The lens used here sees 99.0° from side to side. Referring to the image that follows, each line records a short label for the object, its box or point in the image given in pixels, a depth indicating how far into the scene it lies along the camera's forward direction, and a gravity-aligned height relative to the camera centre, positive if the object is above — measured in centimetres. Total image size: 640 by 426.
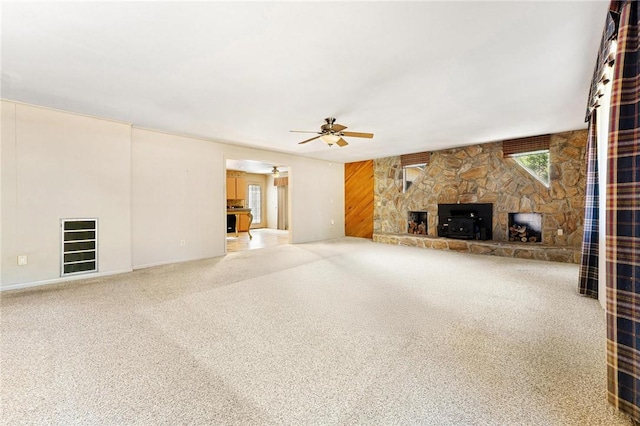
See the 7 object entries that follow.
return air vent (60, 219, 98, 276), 386 -51
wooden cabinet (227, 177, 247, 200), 990 +87
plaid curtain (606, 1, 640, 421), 126 -6
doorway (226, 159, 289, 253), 884 +40
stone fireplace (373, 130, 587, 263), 510 +27
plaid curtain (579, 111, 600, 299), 308 -16
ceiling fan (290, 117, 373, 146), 400 +118
